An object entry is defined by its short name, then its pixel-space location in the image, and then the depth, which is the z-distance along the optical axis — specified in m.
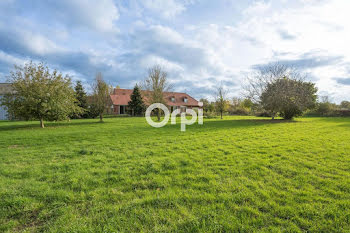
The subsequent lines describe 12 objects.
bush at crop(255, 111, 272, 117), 33.04
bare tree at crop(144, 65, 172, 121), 20.05
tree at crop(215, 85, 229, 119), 27.80
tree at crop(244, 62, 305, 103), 20.98
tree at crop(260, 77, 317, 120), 19.36
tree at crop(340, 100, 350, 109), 44.26
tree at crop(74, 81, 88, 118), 29.31
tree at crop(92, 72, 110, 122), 19.86
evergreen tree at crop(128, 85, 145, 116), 34.59
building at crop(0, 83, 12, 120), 27.87
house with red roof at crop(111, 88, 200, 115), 39.34
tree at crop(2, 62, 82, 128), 14.05
